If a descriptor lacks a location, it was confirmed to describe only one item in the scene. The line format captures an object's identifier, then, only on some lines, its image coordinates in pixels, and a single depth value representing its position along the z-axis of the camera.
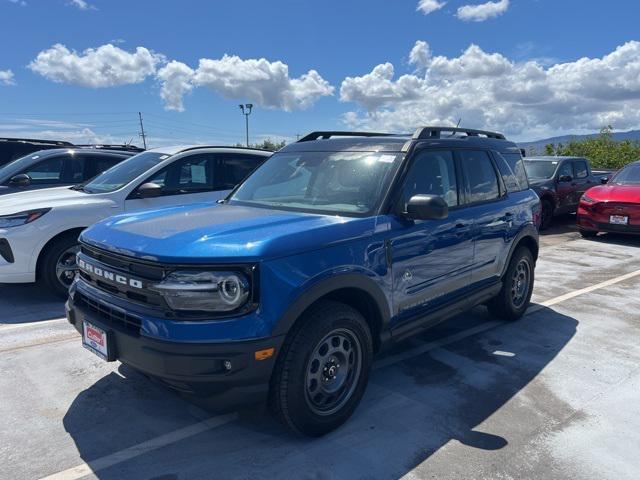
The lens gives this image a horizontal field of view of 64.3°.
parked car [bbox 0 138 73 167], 10.56
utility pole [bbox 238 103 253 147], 34.94
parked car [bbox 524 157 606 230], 12.14
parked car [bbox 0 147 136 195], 7.96
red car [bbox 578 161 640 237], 10.06
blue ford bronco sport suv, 2.65
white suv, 5.46
